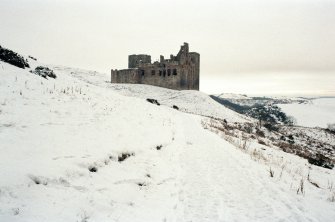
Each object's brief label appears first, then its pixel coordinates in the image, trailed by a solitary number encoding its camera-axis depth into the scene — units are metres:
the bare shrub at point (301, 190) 8.04
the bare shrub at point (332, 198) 7.91
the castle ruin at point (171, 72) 68.75
